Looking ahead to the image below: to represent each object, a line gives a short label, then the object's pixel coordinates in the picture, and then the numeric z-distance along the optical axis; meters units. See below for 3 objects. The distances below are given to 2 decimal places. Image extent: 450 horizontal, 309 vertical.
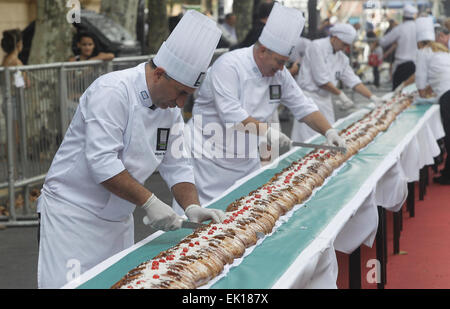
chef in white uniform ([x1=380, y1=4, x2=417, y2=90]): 10.65
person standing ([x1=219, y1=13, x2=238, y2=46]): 15.26
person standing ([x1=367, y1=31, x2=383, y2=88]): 17.89
